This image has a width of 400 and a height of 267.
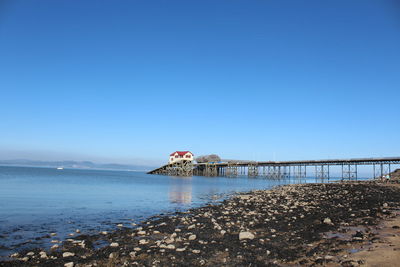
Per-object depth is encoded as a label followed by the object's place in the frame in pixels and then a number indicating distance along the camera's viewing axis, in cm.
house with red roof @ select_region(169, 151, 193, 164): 11006
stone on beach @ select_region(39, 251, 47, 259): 880
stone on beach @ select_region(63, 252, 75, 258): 887
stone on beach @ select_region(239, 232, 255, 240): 1052
